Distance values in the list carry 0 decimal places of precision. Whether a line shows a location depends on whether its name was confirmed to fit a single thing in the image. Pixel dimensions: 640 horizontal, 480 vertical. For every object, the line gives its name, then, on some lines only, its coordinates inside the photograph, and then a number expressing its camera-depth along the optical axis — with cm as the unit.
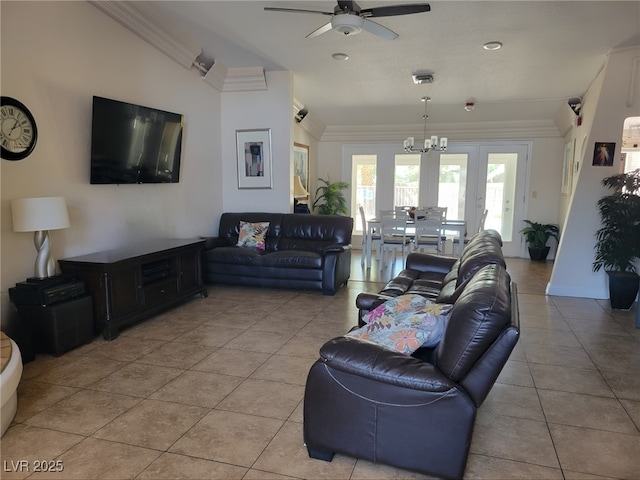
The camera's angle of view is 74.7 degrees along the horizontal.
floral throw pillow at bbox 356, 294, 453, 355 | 203
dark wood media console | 353
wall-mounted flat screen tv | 388
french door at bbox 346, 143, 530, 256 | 788
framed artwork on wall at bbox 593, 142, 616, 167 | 476
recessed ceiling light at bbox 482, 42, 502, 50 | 440
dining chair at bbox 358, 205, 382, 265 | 653
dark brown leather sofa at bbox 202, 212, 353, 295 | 505
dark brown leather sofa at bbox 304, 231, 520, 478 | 170
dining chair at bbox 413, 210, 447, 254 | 599
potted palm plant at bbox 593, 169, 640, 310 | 453
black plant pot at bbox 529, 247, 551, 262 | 748
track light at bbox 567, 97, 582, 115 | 602
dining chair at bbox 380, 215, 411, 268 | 625
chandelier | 638
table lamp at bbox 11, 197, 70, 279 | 306
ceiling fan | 315
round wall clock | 311
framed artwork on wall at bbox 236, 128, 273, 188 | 603
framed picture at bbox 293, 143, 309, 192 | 730
